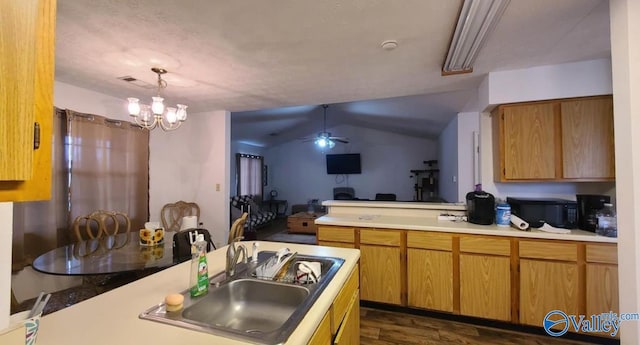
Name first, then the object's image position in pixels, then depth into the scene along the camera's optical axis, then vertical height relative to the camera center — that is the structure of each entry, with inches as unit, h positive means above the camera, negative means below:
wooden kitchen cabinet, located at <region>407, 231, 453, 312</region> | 91.4 -34.3
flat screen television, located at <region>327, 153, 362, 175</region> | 315.3 +16.3
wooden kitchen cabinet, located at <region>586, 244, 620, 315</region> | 75.7 -30.9
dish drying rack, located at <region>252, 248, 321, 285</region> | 46.6 -18.5
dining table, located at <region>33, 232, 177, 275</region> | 67.1 -23.5
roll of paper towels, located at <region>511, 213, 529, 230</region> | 85.7 -16.1
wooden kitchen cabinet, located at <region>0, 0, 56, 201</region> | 16.8 +5.7
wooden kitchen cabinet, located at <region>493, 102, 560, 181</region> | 90.7 +12.4
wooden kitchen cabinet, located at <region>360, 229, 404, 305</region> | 97.6 -34.7
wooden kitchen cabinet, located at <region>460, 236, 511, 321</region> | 85.6 -34.5
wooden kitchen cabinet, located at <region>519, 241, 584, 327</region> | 79.5 -33.1
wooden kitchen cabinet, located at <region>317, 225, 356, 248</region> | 104.8 -24.9
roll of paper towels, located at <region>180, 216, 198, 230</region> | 106.3 -18.9
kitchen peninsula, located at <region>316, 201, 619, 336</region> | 77.9 -30.8
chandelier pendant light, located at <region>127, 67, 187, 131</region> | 86.0 +23.3
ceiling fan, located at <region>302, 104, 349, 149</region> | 238.8 +35.0
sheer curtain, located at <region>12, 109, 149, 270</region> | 98.5 -1.3
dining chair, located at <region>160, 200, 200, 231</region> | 146.9 -20.6
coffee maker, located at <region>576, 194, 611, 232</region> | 81.6 -10.9
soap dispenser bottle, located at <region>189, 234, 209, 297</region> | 41.0 -15.3
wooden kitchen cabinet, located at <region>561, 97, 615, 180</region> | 84.5 +12.2
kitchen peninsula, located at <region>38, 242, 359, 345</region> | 30.3 -19.0
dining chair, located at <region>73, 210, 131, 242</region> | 101.0 -20.4
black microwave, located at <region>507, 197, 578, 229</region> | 86.6 -12.7
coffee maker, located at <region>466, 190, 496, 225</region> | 93.6 -11.9
